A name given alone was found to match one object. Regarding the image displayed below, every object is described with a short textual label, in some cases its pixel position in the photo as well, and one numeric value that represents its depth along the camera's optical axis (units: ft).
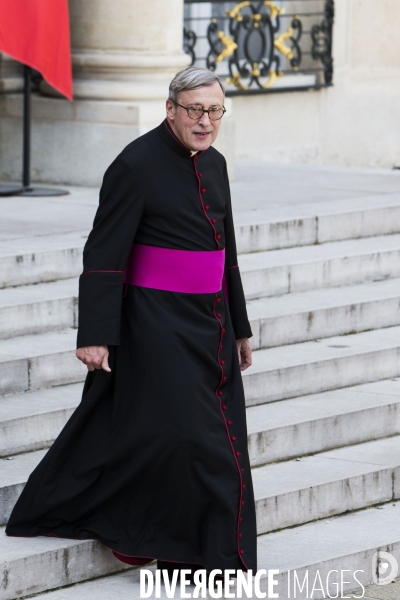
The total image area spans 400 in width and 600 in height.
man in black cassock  27.09
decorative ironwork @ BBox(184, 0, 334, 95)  77.25
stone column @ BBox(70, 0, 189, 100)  59.93
